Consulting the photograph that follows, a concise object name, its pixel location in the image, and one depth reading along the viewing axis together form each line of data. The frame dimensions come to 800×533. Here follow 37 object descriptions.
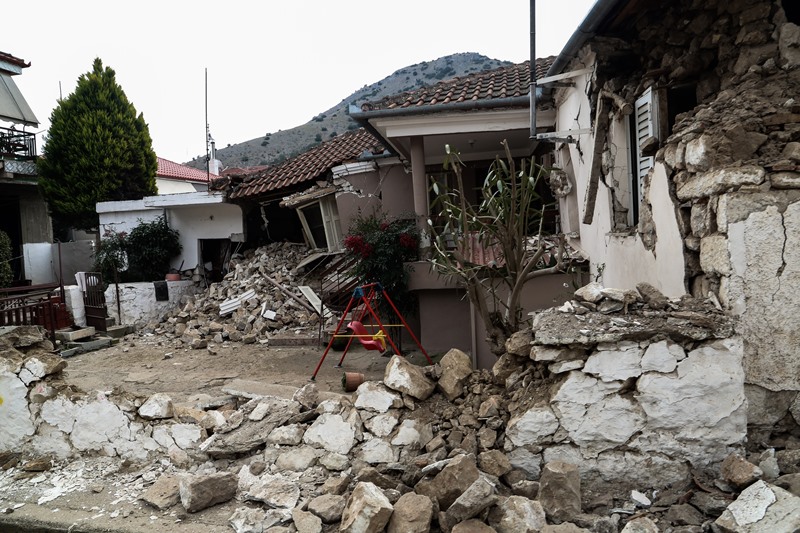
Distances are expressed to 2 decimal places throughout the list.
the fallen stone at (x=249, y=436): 4.75
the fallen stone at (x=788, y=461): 3.46
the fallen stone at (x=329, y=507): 3.76
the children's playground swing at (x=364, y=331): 8.10
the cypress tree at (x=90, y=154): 17.98
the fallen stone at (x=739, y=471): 3.38
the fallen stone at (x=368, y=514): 3.43
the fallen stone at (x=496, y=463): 3.94
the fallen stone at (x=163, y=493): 4.21
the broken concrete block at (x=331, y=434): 4.53
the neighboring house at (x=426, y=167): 8.63
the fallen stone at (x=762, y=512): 2.97
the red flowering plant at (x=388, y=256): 9.38
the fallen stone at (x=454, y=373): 4.69
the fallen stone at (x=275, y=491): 4.01
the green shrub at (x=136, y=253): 15.30
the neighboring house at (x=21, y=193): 18.08
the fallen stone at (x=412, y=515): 3.40
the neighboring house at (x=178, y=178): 25.06
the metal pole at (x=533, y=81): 6.83
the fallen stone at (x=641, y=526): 3.17
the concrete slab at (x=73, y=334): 12.14
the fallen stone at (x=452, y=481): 3.63
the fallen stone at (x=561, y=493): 3.52
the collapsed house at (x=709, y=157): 3.59
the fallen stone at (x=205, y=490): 4.08
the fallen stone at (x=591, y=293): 4.16
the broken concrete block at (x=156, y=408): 5.16
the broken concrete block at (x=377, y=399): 4.63
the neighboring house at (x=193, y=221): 15.78
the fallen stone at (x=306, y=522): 3.67
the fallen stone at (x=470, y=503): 3.40
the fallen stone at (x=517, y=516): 3.38
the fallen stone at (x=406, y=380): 4.68
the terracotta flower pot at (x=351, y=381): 6.45
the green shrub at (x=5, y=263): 13.84
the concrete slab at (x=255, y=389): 6.20
